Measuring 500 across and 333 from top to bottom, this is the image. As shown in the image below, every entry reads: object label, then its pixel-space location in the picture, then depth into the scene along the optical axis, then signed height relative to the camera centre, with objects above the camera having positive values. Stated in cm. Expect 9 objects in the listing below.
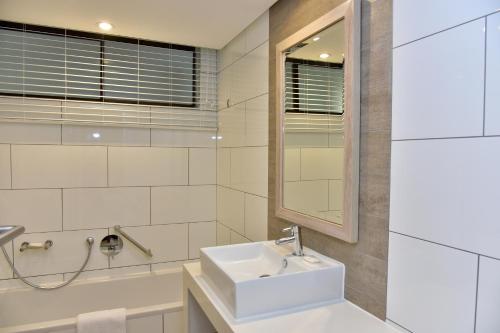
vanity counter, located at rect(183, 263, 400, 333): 110 -58
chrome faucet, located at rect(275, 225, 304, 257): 151 -39
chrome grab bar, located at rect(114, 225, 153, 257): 254 -67
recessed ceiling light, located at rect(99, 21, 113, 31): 214 +82
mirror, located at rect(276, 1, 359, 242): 126 +13
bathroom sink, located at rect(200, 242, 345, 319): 117 -50
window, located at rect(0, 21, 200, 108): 231 +64
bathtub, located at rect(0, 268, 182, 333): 199 -103
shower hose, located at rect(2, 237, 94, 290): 230 -84
